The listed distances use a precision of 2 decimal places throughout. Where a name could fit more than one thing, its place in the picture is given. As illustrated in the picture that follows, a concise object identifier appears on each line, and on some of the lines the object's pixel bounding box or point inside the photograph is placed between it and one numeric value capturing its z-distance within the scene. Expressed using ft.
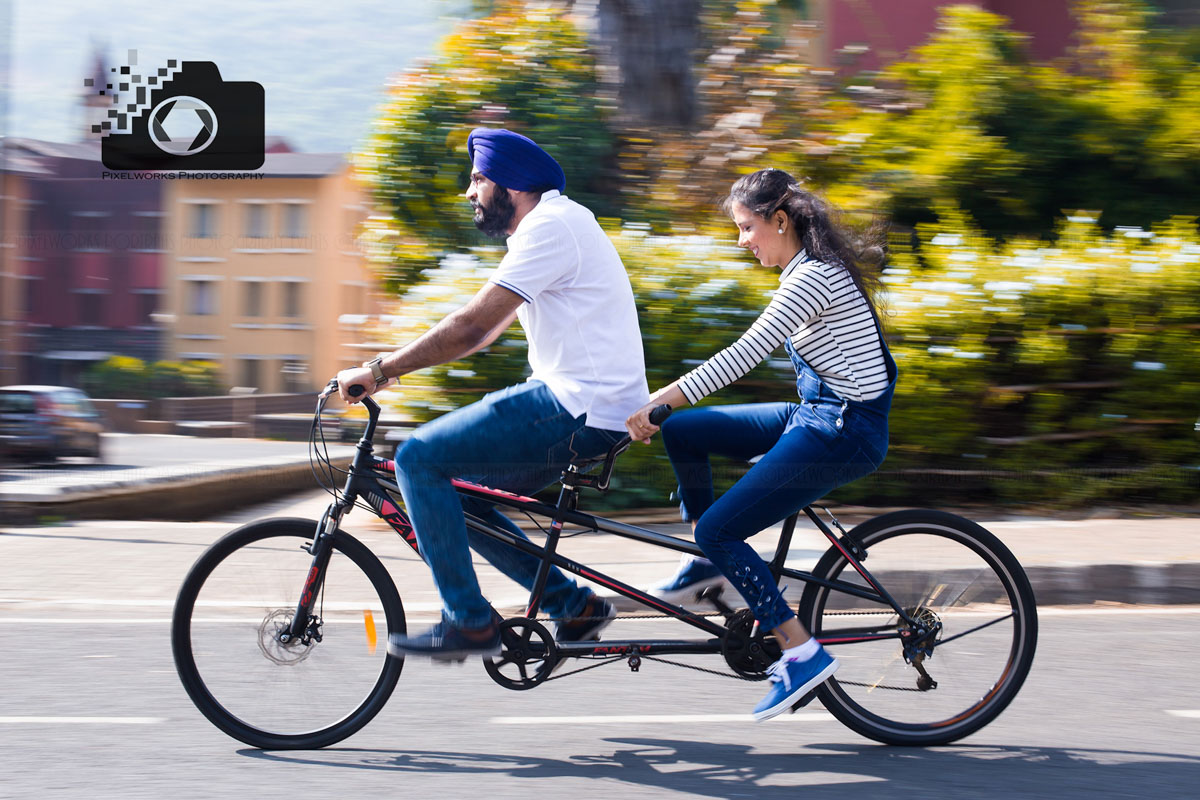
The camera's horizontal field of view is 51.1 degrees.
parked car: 40.70
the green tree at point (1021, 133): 32.83
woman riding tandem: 11.92
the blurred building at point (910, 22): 41.65
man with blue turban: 11.91
